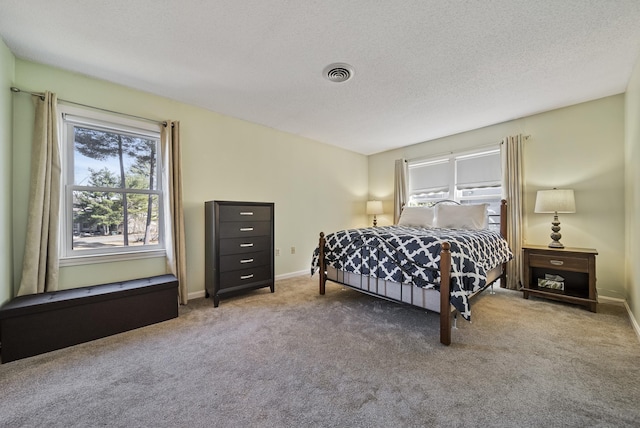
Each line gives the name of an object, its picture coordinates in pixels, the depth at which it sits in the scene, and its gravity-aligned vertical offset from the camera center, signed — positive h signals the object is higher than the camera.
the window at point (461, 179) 3.84 +0.61
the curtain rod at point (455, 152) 3.47 +1.06
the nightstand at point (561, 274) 2.68 -0.74
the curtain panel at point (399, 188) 4.81 +0.54
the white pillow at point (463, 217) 3.47 -0.03
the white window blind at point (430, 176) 4.38 +0.72
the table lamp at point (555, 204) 2.86 +0.13
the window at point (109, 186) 2.47 +0.34
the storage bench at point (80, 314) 1.82 -0.80
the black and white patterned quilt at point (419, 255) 2.17 -0.41
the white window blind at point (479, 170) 3.82 +0.72
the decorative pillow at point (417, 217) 3.88 -0.02
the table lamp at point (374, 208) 5.00 +0.16
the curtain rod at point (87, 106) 2.17 +1.12
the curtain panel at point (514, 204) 3.41 +0.14
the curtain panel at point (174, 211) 2.87 +0.07
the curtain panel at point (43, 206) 2.15 +0.11
